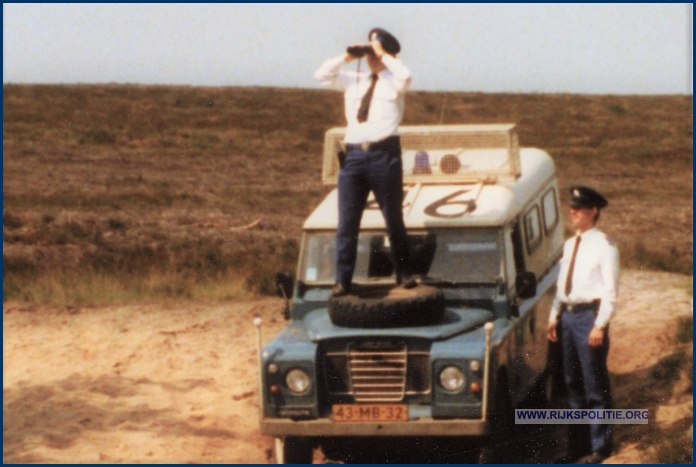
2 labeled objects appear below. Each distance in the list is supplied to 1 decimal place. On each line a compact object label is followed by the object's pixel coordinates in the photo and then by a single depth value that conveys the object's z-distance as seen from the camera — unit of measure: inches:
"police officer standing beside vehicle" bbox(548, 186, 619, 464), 657.6
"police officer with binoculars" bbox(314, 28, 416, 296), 696.4
